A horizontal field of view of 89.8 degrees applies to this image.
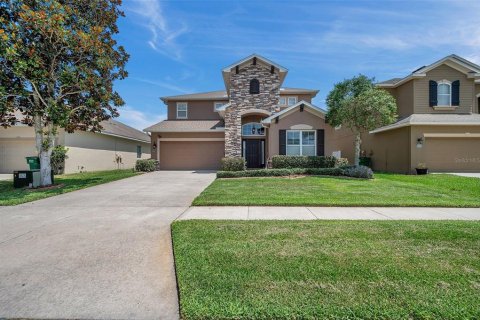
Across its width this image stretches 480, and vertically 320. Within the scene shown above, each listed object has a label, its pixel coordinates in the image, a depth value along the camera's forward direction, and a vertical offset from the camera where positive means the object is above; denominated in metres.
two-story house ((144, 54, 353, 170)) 15.09 +2.38
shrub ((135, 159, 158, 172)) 18.12 -0.53
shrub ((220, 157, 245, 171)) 15.38 -0.35
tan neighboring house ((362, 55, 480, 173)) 15.32 +2.21
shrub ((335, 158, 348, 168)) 14.88 -0.31
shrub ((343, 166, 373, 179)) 12.65 -0.76
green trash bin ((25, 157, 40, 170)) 12.48 -0.16
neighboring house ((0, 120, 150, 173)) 17.17 +0.89
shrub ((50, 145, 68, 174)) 15.55 -0.05
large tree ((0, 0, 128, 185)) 8.91 +3.95
